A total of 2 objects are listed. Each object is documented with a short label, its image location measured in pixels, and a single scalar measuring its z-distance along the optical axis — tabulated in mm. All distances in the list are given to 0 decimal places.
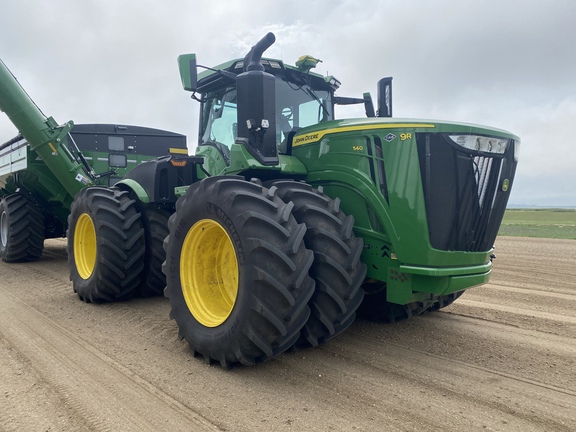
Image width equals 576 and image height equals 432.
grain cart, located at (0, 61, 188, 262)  7551
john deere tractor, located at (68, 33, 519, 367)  3254
